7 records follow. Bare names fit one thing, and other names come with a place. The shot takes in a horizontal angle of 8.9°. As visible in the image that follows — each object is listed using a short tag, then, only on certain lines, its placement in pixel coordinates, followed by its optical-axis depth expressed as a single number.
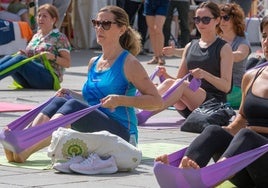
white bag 11.39
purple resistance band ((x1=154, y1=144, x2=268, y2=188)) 9.55
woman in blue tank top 11.95
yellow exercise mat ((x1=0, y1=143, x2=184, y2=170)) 11.91
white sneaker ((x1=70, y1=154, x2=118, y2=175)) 11.24
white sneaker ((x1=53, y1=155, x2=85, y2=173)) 11.30
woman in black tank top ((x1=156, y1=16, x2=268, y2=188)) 9.73
